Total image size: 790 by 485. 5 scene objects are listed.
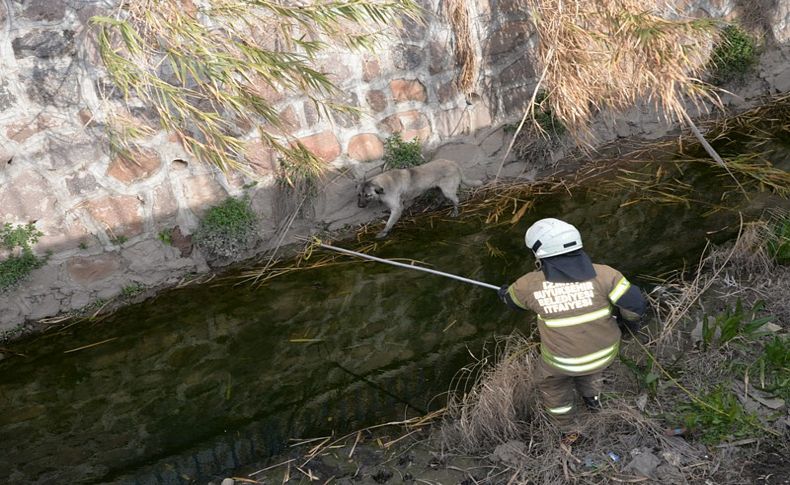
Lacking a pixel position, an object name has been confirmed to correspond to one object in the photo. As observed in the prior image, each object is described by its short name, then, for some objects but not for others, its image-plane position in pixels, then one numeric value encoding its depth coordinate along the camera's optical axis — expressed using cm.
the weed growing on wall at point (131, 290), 588
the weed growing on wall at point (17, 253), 541
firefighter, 333
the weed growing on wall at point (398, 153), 668
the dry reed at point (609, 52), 561
